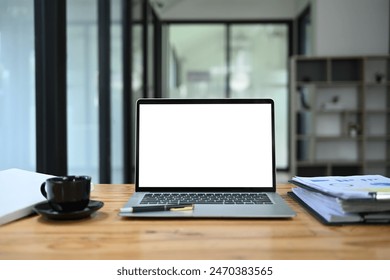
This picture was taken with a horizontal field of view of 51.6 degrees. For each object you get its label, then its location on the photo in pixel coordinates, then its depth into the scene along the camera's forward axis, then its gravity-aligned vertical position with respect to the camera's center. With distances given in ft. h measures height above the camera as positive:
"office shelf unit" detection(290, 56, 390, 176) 11.91 +0.61
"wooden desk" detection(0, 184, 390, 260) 1.52 -0.43
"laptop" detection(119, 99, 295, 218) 2.44 -0.08
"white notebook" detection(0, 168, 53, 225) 1.98 -0.31
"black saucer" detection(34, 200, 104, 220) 1.94 -0.37
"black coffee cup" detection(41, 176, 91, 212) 1.93 -0.28
